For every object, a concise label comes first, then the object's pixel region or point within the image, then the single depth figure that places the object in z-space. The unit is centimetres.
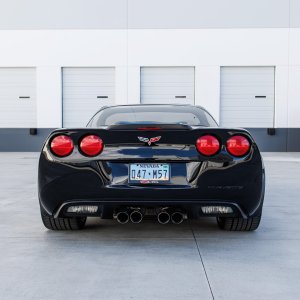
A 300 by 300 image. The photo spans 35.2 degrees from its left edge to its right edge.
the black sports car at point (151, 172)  349
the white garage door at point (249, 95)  1666
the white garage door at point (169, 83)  1678
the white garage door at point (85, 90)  1692
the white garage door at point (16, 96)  1709
